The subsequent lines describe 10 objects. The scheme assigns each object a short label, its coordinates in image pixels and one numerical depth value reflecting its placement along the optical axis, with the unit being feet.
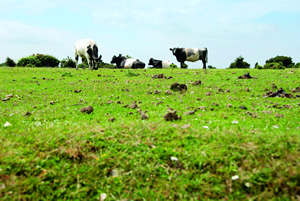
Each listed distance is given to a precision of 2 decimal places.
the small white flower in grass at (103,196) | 9.70
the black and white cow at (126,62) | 85.55
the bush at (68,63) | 105.29
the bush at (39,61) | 105.03
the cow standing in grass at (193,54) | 79.97
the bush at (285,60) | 103.96
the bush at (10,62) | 89.02
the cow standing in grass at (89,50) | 65.41
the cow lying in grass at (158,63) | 101.57
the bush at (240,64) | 92.84
